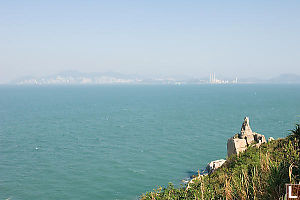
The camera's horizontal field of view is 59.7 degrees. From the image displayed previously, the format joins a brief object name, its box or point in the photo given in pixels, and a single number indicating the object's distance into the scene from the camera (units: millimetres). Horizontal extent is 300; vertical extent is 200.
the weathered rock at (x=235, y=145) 36031
